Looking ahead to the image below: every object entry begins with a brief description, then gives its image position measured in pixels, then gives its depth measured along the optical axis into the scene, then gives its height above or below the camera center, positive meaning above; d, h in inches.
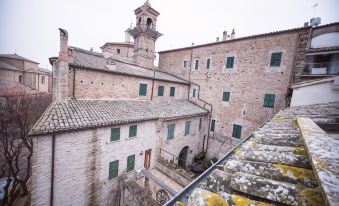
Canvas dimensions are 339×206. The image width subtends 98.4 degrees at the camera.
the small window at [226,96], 655.5 +6.7
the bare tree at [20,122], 465.4 -165.6
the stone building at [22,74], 1190.6 +50.0
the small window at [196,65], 768.5 +157.6
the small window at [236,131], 620.8 -138.4
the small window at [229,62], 639.2 +157.3
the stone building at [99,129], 309.4 -110.6
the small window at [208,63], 715.4 +162.4
